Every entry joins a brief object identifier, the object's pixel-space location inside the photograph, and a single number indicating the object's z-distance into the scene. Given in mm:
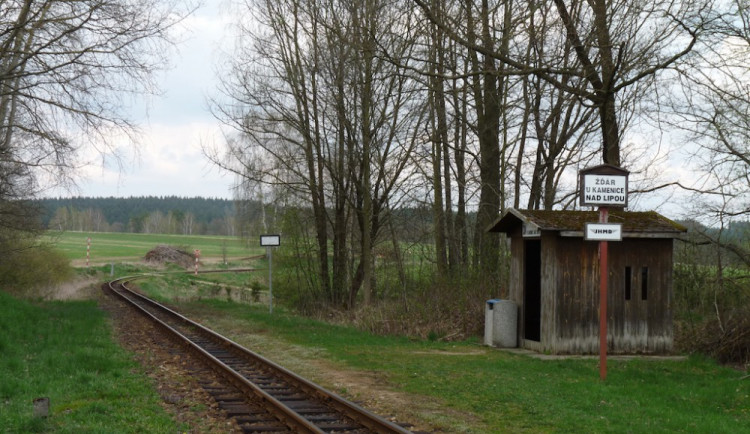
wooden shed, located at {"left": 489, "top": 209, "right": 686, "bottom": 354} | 14484
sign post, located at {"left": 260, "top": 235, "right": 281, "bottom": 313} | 21719
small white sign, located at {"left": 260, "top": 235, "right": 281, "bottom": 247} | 21719
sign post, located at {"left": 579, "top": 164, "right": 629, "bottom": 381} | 11219
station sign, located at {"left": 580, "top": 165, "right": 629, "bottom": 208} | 11227
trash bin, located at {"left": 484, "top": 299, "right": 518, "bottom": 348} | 15969
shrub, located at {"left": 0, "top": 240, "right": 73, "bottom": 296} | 29016
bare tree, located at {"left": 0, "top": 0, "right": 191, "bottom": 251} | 14227
